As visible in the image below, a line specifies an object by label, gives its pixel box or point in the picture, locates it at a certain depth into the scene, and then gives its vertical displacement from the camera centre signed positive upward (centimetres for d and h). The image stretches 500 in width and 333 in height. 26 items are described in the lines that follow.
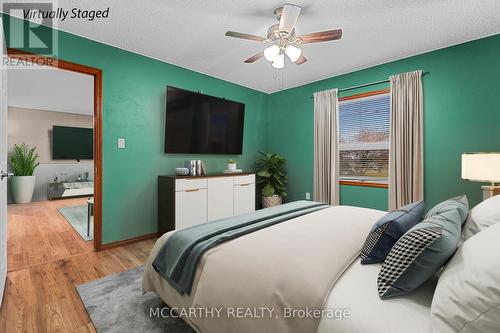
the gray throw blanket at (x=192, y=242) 135 -46
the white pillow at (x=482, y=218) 119 -27
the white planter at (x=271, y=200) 446 -66
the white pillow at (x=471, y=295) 68 -39
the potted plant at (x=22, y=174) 539 -21
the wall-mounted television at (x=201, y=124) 349 +66
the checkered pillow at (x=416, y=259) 90 -36
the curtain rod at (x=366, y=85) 347 +122
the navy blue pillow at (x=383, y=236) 118 -35
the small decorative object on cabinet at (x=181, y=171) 337 -8
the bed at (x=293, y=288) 86 -51
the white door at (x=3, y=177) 177 -9
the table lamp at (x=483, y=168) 213 -2
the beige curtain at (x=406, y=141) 313 +33
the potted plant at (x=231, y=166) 410 -1
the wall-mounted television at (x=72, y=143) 634 +60
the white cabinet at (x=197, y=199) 309 -47
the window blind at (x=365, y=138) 356 +43
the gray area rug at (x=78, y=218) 341 -94
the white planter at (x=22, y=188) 537 -52
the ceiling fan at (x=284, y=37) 202 +116
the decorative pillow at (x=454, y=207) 131 -24
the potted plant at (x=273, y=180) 446 -28
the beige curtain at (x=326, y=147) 392 +30
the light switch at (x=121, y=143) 303 +28
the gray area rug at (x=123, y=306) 152 -102
